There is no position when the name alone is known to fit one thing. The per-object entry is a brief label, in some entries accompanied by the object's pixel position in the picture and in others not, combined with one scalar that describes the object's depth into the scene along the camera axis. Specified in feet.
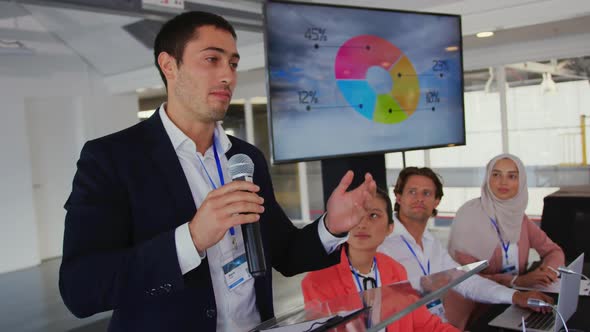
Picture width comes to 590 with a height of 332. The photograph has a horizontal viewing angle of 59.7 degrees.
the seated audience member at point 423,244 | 9.27
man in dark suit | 3.68
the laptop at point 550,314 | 6.57
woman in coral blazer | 7.00
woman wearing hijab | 11.16
